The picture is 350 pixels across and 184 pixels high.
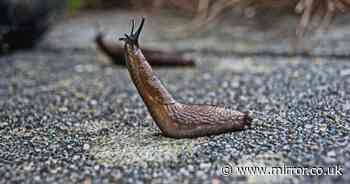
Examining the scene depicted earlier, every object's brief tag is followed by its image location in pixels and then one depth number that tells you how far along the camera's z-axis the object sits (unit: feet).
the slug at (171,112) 1.16
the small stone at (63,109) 1.37
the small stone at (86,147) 1.16
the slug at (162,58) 1.74
